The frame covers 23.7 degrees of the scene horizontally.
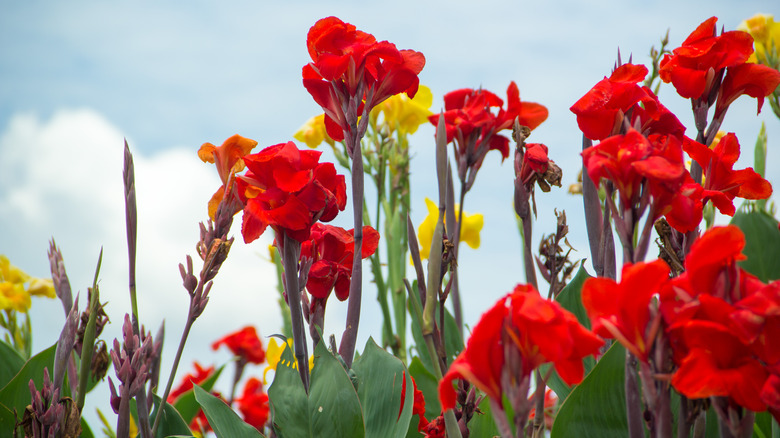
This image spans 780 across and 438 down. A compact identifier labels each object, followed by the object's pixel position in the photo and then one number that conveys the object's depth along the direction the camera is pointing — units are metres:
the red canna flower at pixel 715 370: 1.78
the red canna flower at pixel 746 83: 2.07
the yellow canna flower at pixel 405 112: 3.10
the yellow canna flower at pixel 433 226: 2.87
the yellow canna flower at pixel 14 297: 2.73
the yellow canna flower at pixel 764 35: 2.97
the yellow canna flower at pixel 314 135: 3.24
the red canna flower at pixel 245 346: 4.30
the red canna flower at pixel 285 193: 2.03
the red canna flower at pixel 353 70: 2.07
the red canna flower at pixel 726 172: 2.02
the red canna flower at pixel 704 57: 2.06
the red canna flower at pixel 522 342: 1.79
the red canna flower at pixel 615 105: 2.00
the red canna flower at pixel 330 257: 2.10
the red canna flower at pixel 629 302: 1.81
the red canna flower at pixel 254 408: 3.51
